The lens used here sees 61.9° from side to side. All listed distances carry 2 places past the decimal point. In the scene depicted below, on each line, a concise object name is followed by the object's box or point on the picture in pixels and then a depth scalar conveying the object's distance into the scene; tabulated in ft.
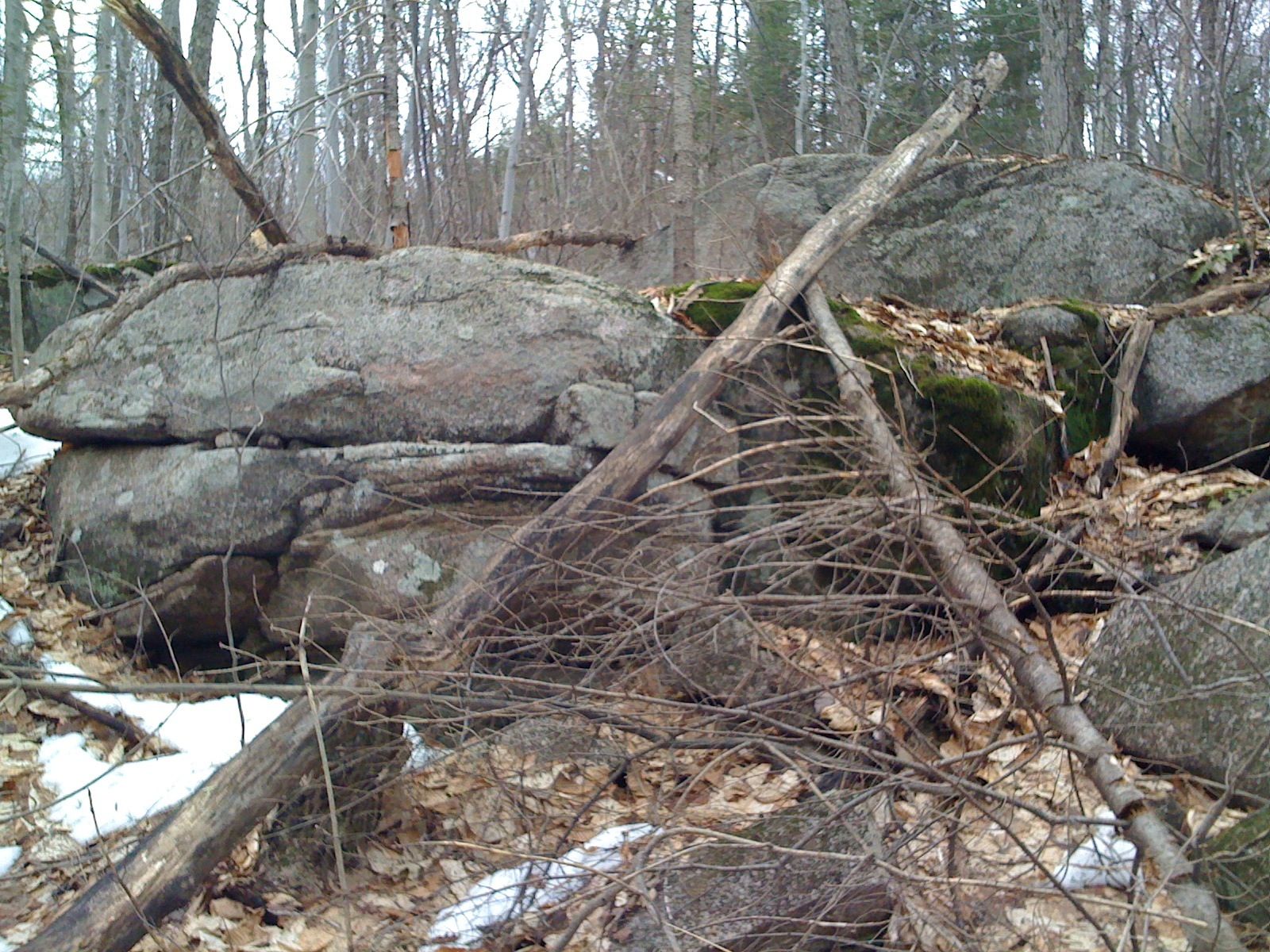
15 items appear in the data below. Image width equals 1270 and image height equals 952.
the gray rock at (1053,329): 20.20
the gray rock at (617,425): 16.80
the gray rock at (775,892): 9.50
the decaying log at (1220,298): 20.62
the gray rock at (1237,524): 15.83
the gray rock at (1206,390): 19.21
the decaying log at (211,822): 10.41
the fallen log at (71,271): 23.43
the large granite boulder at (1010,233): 22.75
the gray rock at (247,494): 16.55
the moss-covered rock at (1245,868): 9.53
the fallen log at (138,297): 18.08
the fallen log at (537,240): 21.01
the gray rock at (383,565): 15.92
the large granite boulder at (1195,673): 11.05
